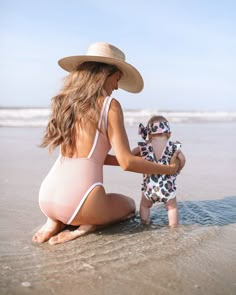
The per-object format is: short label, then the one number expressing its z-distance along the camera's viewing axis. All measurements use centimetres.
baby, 327
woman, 288
